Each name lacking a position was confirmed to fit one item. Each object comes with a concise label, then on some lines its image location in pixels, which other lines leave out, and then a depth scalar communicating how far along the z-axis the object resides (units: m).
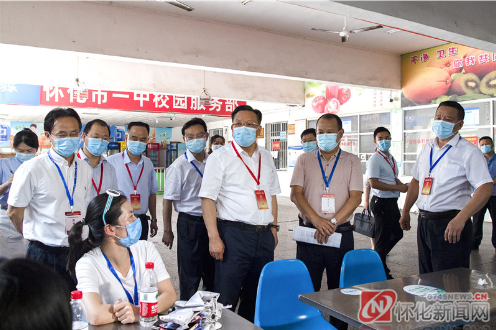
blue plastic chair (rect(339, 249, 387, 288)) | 2.44
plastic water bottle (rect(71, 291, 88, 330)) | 1.47
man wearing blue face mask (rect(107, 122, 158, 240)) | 3.52
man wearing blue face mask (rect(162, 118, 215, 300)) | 3.30
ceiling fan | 5.55
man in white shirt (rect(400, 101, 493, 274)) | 2.76
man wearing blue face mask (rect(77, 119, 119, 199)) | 3.02
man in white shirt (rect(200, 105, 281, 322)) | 2.53
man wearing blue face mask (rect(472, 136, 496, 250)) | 5.83
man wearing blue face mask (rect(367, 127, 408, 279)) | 4.39
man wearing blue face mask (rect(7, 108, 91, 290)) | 2.28
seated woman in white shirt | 1.83
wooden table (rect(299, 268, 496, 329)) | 1.60
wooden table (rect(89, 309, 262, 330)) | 1.55
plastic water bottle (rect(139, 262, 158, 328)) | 1.56
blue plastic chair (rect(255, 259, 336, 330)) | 2.11
